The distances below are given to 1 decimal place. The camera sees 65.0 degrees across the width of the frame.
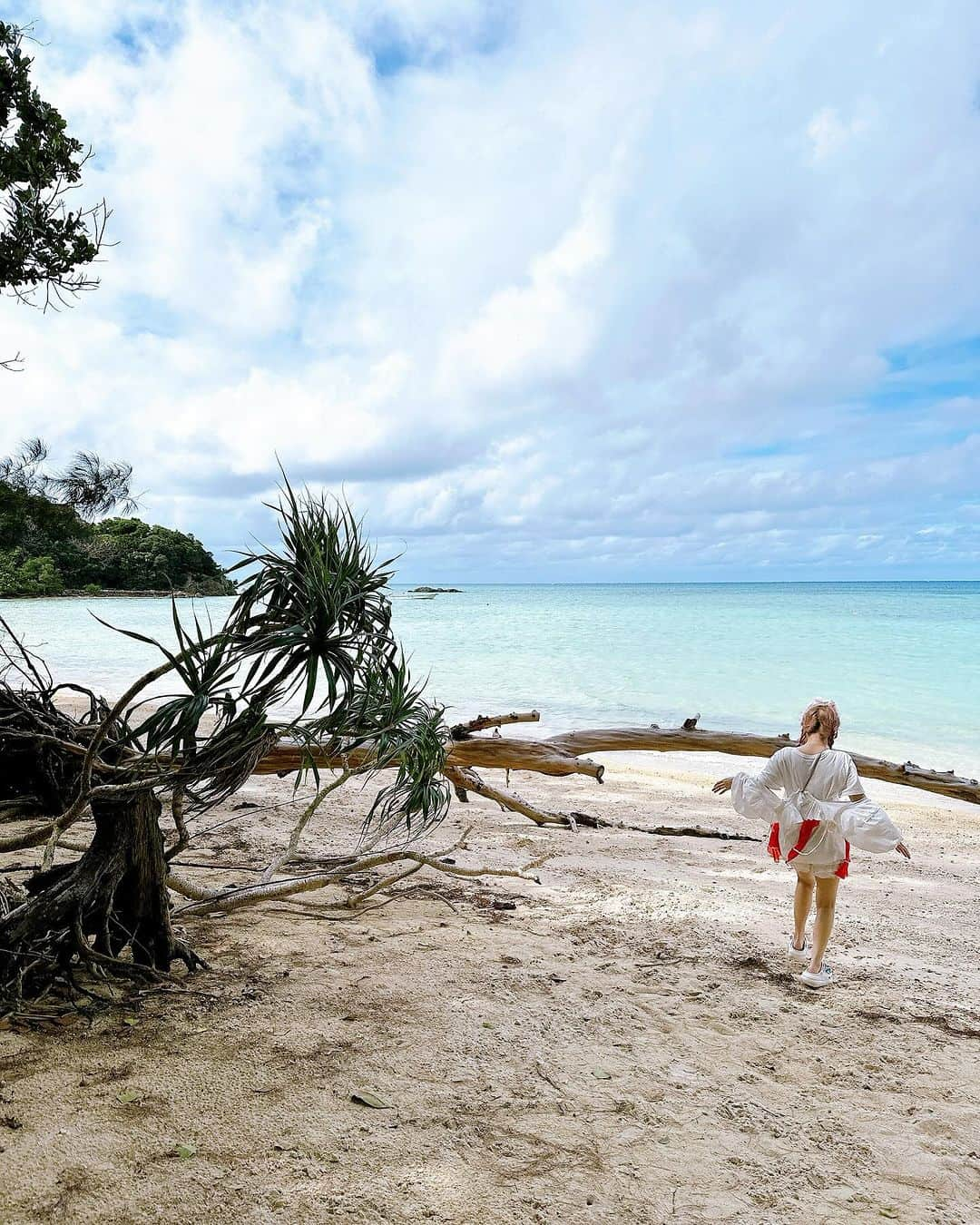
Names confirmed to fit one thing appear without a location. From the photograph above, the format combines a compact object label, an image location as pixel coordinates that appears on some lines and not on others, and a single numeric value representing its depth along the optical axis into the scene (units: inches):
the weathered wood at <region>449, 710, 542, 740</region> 271.4
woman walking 142.9
